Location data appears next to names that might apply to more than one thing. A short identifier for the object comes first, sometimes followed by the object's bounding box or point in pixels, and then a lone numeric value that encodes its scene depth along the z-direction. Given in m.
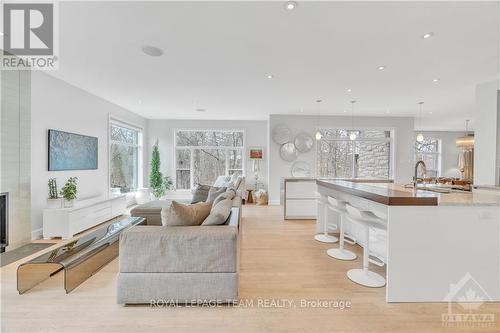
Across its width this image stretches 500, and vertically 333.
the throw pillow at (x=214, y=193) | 3.89
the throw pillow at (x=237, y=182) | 4.69
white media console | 3.78
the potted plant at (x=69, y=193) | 3.96
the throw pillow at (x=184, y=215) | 2.20
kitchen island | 2.17
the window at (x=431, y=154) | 9.84
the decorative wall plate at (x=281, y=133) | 6.96
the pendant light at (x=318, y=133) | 5.43
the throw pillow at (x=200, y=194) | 4.48
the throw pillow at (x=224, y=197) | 2.89
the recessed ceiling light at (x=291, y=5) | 2.06
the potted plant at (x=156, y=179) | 7.28
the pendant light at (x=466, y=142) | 6.97
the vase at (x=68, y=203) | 4.01
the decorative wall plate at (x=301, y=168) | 7.06
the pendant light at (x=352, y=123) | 5.86
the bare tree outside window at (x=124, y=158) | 6.12
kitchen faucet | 2.77
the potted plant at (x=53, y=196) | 3.90
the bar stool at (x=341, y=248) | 3.12
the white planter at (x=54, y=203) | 3.89
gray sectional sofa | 2.05
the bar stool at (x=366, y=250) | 2.39
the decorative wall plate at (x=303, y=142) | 7.01
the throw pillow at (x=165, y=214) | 2.20
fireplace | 3.17
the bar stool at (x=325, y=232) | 3.72
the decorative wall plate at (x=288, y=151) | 7.01
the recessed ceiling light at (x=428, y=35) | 2.53
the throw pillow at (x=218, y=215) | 2.28
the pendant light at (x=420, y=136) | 5.52
